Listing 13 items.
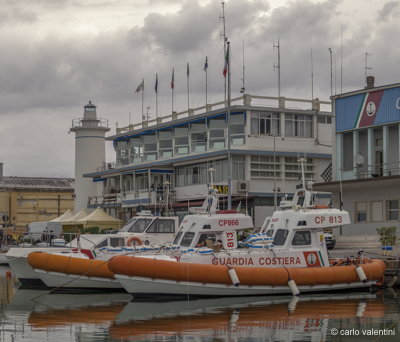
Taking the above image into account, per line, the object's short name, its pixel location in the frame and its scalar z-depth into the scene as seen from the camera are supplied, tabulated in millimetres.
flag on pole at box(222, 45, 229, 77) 58688
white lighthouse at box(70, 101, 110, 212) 82250
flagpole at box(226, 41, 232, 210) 46544
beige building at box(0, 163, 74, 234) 104250
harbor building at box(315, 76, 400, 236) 49000
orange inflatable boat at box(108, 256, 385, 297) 29625
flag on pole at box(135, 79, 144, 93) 76125
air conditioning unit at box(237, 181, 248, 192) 61938
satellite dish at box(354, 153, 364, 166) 51438
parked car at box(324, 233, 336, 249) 47094
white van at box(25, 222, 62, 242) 67188
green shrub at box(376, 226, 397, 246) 41281
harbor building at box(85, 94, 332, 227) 62844
